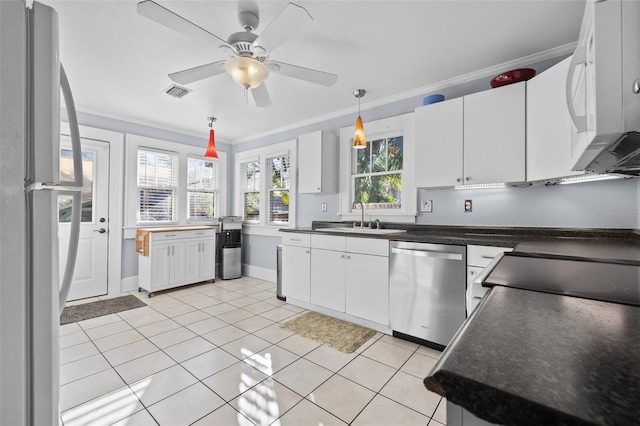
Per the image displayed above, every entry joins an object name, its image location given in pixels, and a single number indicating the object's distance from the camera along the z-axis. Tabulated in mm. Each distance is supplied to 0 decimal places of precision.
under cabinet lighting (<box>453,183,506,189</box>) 2607
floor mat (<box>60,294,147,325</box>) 3194
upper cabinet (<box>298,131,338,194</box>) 3834
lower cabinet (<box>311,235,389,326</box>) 2797
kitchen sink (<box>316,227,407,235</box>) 3154
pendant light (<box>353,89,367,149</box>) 2850
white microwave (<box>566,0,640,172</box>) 888
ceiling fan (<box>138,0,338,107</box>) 1626
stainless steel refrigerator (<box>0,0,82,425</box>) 731
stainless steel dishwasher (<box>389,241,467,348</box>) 2334
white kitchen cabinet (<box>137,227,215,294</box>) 4016
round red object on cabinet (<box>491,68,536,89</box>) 2367
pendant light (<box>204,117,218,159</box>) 3379
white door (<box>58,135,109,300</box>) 3750
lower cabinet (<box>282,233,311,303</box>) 3453
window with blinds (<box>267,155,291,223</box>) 4766
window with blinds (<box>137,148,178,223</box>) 4469
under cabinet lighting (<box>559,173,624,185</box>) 2086
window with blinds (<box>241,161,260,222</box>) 5250
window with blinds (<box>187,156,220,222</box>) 5035
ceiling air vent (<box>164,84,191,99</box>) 3179
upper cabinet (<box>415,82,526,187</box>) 2373
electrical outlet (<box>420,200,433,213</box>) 3154
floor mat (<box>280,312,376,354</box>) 2594
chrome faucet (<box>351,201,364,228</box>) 3526
